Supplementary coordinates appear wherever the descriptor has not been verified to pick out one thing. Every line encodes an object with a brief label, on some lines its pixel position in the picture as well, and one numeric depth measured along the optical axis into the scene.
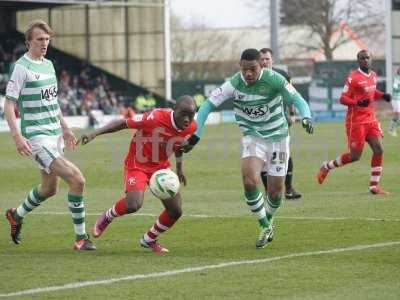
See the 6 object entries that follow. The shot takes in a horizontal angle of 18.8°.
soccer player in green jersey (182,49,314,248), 12.95
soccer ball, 12.56
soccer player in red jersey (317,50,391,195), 19.80
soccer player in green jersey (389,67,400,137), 28.92
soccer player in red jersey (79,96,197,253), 12.62
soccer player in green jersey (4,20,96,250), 12.84
